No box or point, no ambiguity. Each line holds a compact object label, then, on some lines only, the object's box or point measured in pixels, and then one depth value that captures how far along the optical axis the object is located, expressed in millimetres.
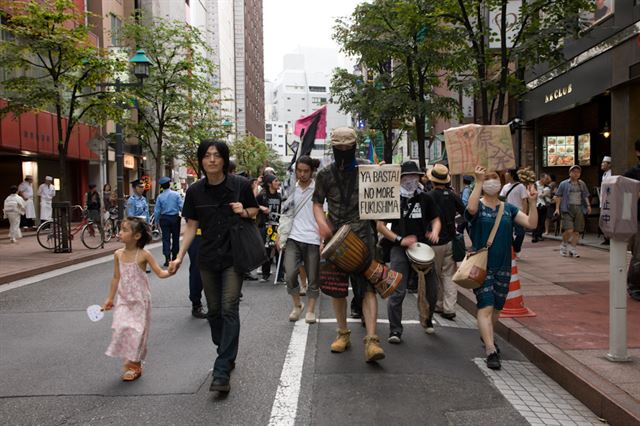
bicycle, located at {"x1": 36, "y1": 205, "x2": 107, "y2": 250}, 14825
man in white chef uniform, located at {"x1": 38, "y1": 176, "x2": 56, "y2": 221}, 20969
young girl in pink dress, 4582
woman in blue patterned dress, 5000
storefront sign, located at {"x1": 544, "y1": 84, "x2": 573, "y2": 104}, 16347
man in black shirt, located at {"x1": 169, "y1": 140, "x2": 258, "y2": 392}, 4383
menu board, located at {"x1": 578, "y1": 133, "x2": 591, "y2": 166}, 19000
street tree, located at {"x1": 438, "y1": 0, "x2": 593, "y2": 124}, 10062
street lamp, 16781
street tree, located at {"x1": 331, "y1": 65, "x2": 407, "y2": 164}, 17672
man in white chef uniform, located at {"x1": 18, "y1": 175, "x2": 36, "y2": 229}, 20719
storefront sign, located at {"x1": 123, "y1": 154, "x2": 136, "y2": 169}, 35000
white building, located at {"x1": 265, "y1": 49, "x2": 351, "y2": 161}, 157875
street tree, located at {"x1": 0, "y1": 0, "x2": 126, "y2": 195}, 13305
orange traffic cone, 6453
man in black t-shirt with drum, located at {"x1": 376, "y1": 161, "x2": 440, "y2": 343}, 5629
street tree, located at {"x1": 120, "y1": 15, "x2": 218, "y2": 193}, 24953
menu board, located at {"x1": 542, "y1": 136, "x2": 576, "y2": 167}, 20047
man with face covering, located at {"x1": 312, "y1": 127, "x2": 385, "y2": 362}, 4934
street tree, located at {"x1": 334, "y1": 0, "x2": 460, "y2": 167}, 13633
